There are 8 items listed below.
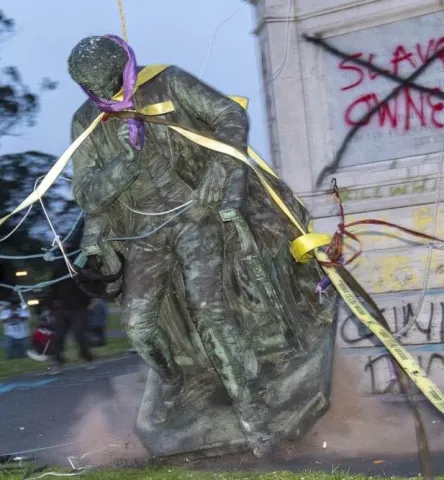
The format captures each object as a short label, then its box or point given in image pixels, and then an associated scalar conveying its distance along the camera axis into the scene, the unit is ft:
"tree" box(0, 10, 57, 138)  51.39
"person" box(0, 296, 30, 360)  44.93
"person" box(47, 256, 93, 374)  42.37
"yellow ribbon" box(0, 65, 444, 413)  15.57
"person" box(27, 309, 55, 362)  42.96
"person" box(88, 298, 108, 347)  47.16
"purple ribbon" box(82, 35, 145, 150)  16.14
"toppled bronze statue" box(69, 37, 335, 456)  16.44
